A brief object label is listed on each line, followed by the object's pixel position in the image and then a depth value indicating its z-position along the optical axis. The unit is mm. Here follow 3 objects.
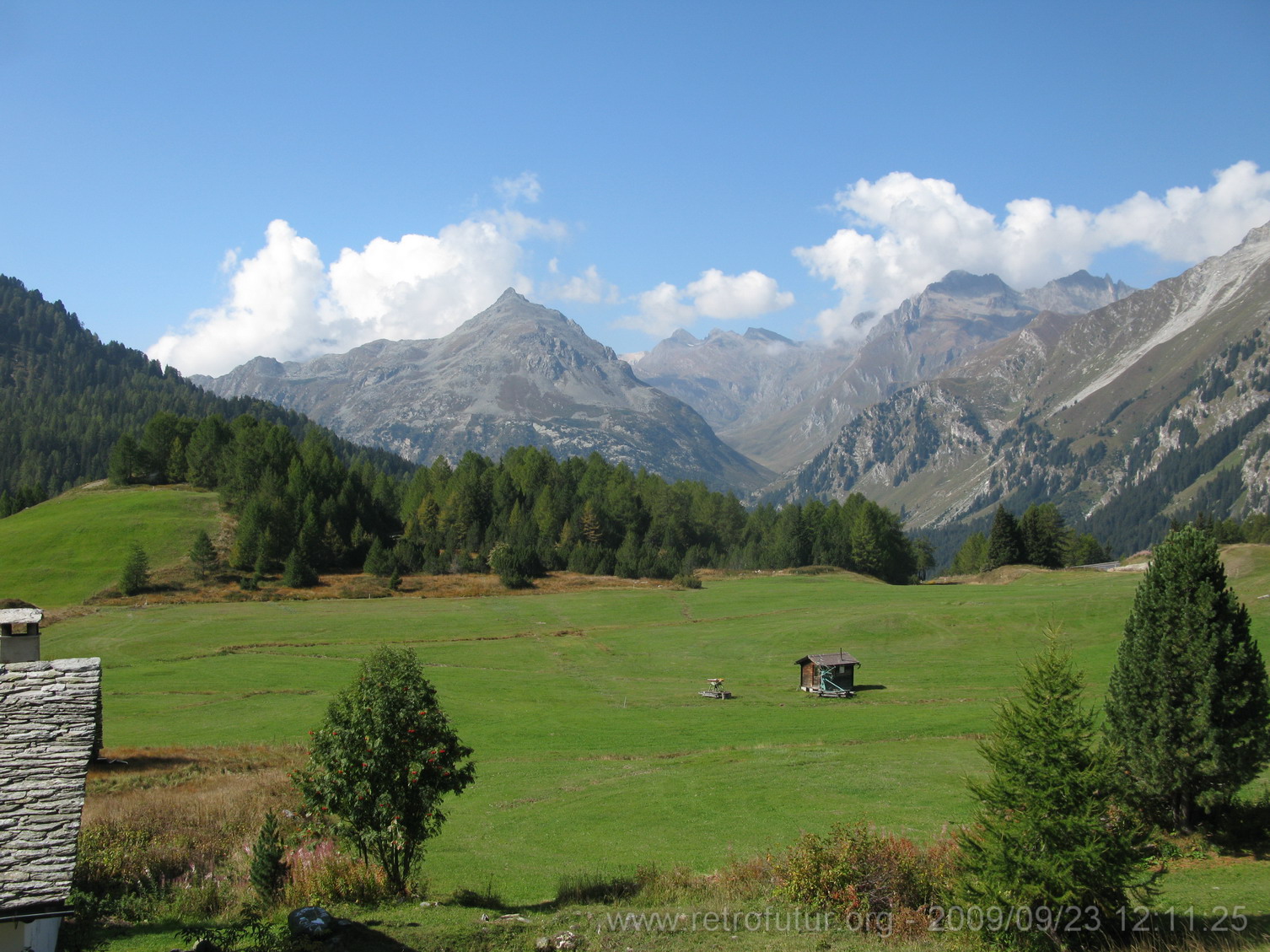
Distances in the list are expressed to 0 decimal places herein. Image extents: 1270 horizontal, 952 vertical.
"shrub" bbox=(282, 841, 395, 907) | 19172
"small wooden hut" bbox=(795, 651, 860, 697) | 56656
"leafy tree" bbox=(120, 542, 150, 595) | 106625
